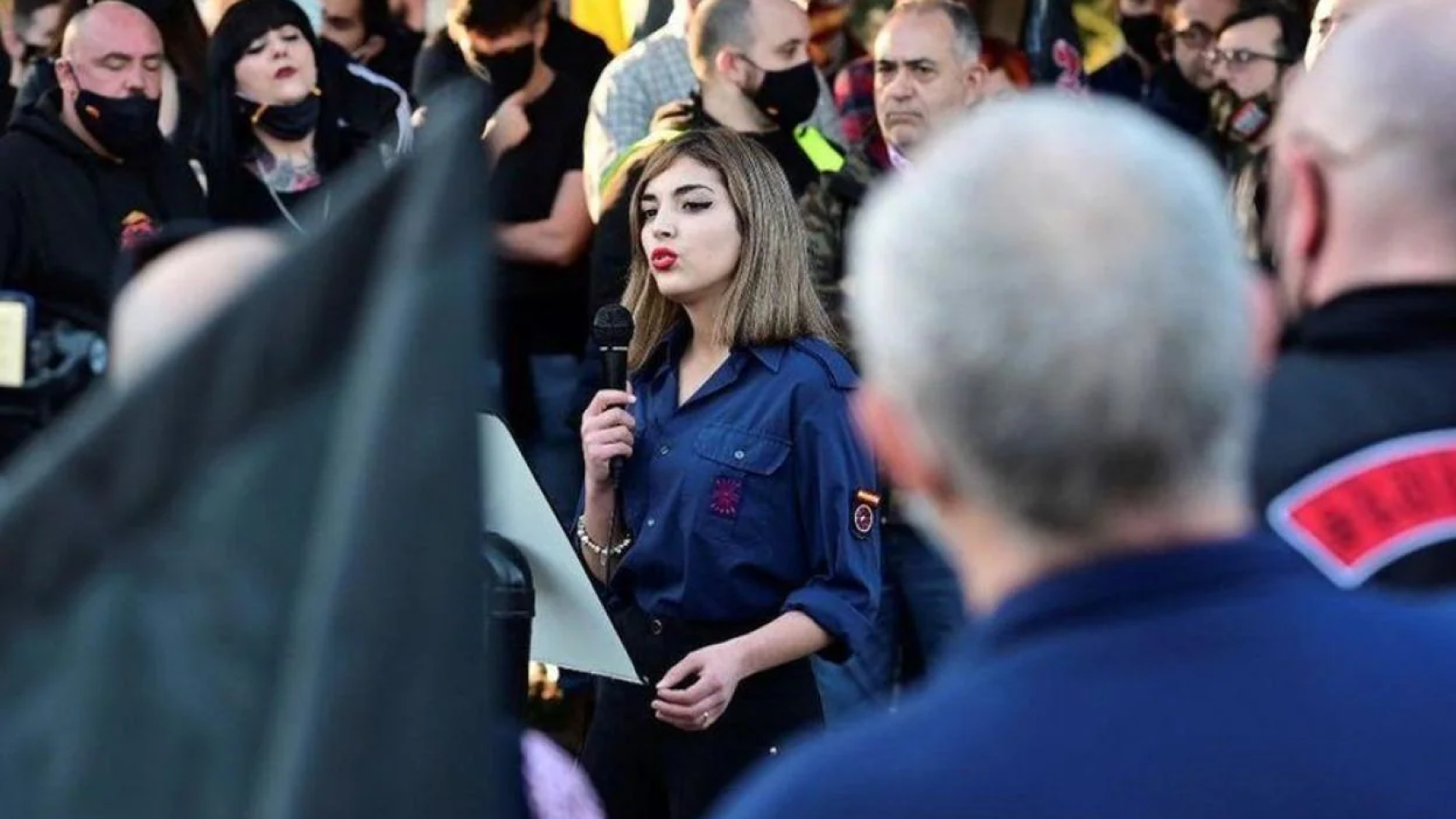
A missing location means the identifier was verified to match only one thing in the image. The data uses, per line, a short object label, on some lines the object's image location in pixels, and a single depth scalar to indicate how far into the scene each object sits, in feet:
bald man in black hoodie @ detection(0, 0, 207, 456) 38.22
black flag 9.97
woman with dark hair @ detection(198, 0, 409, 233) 40.31
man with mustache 37.92
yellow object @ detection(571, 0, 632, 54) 54.24
